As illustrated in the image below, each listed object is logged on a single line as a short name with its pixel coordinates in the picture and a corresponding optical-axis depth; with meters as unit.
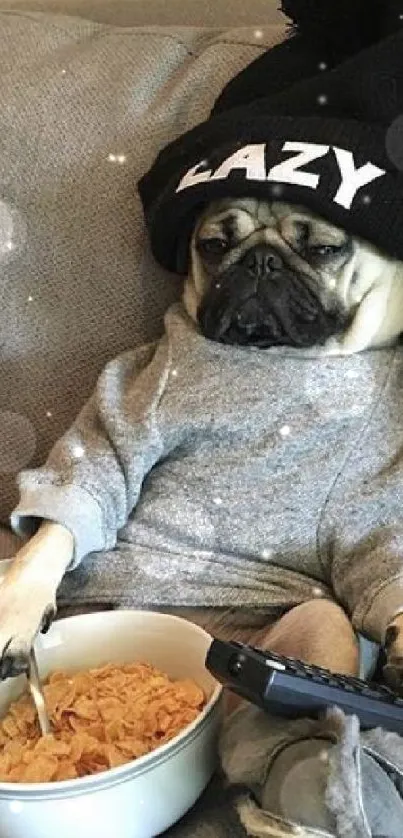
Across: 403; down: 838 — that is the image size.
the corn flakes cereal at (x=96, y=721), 0.89
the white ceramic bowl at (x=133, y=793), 0.83
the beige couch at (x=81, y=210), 1.29
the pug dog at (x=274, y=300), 1.07
